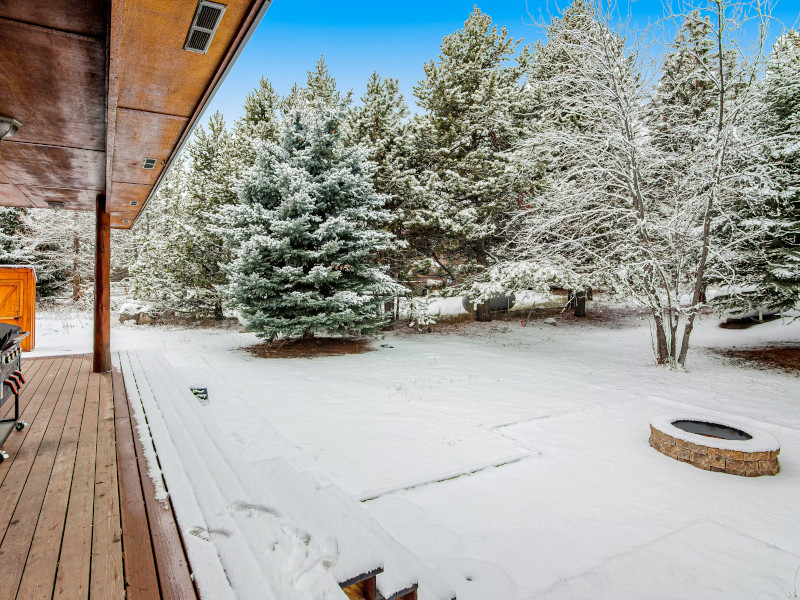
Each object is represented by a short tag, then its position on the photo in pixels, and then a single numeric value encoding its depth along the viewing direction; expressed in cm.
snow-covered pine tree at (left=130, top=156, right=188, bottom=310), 1538
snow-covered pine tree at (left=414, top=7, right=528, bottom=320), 1338
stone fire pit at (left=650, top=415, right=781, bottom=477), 418
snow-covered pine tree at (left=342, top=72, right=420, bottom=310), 1321
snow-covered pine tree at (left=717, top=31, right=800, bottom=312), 823
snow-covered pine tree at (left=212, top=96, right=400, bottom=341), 976
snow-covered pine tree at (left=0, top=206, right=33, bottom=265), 1684
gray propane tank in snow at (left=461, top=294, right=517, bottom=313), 1984
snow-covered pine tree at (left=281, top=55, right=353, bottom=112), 1812
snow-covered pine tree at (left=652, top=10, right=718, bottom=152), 816
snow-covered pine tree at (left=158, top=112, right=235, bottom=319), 1502
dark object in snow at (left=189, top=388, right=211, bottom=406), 625
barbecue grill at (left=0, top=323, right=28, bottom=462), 330
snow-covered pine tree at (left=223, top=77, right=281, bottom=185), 1497
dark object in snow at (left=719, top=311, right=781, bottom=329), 1321
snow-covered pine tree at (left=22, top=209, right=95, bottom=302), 1920
